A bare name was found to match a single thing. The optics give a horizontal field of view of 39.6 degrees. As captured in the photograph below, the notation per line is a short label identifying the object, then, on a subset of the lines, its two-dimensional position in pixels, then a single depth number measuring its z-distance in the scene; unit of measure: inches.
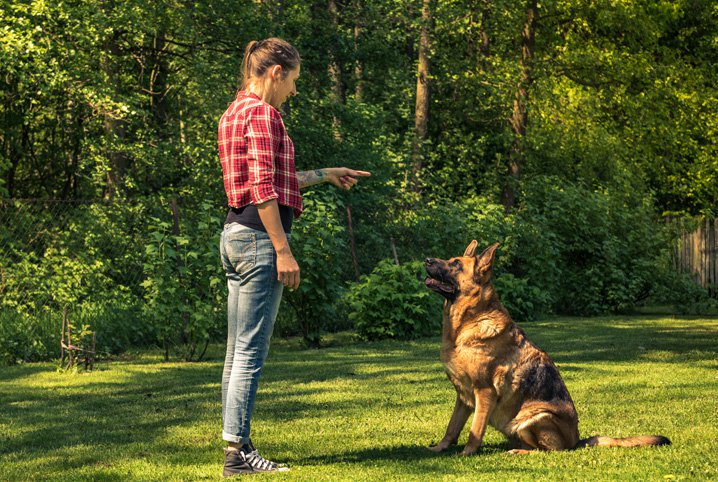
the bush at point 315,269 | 537.0
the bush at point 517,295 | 701.3
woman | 206.7
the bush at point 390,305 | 578.6
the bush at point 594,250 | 807.7
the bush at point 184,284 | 482.3
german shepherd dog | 241.3
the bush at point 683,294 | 796.0
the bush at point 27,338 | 491.8
